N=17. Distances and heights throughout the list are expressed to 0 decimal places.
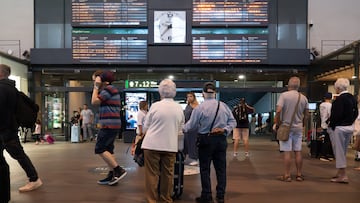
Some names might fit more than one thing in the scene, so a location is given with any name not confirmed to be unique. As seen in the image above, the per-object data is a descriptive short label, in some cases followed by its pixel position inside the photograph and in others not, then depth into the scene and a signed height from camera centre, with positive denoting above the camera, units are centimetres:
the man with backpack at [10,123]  556 -49
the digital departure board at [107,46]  1464 +154
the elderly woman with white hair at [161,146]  495 -71
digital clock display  1570 +18
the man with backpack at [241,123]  1040 -89
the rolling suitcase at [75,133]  1573 -175
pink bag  1523 -193
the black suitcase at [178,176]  561 -123
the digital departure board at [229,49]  1466 +146
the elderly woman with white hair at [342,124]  670 -59
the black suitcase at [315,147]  1032 -150
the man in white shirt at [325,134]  978 -114
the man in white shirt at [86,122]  1642 -138
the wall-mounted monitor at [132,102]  1563 -53
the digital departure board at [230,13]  1438 +274
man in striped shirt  622 -48
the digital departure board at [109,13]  1444 +273
